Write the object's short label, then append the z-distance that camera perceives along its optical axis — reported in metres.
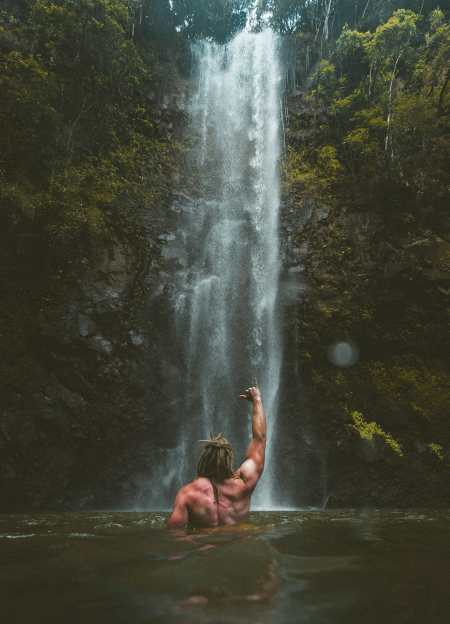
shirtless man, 2.94
